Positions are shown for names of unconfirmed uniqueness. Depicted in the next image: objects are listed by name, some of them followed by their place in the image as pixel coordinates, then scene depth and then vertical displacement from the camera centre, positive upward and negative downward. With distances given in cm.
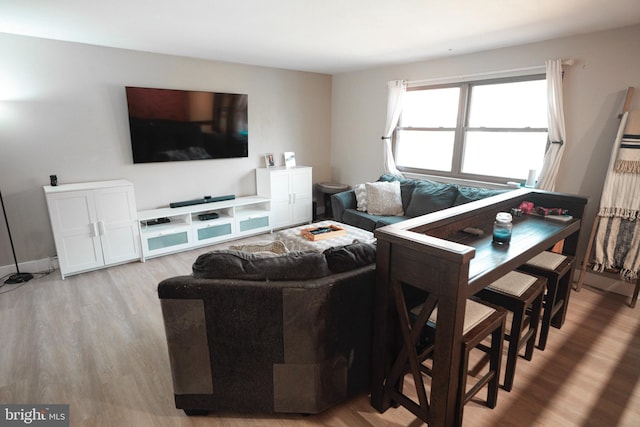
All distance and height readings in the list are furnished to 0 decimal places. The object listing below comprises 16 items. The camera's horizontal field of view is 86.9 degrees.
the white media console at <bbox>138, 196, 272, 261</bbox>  391 -105
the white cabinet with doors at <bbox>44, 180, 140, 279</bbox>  328 -86
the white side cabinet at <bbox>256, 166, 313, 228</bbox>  488 -77
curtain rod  341 +72
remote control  213 -57
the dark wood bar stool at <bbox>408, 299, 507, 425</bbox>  151 -93
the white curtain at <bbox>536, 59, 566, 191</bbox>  329 +12
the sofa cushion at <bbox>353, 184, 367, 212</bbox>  433 -74
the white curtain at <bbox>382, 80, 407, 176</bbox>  464 +35
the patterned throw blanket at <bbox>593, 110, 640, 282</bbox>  287 -59
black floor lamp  334 -137
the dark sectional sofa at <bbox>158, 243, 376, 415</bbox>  160 -90
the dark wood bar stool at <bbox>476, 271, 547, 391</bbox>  185 -90
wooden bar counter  137 -63
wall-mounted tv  391 +17
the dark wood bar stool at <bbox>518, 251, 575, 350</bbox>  222 -96
